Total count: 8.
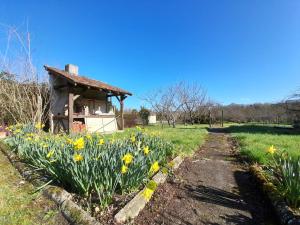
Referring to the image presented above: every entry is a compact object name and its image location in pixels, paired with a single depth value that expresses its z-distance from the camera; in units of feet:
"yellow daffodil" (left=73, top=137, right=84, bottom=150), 9.02
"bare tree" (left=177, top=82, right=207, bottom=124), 90.27
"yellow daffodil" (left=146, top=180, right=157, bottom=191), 6.11
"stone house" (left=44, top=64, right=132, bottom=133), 39.22
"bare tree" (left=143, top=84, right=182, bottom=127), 85.20
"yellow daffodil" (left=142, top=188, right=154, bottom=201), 6.35
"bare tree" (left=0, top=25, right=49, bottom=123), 22.58
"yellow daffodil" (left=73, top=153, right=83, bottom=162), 8.38
